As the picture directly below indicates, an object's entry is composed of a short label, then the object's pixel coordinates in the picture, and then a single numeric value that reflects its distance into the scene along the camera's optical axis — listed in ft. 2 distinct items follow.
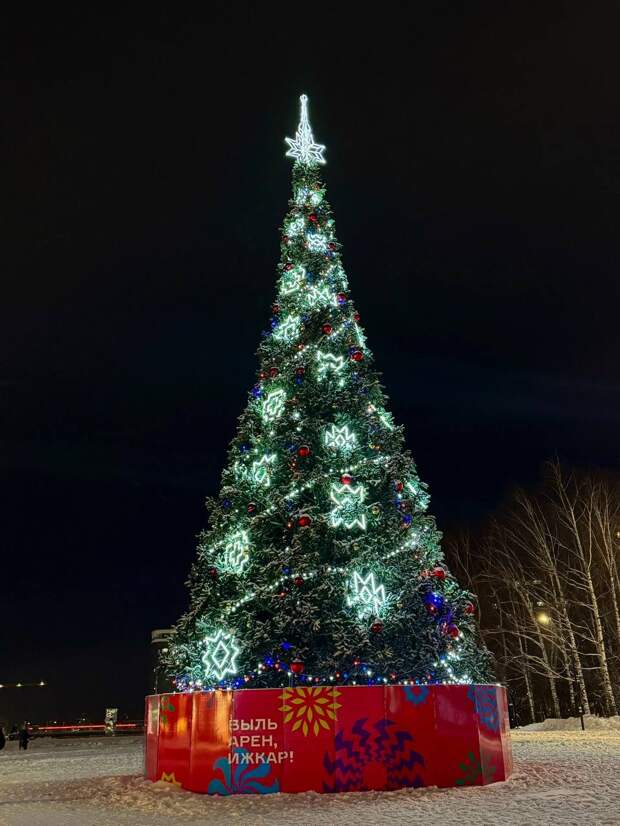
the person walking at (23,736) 90.94
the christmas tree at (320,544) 37.76
